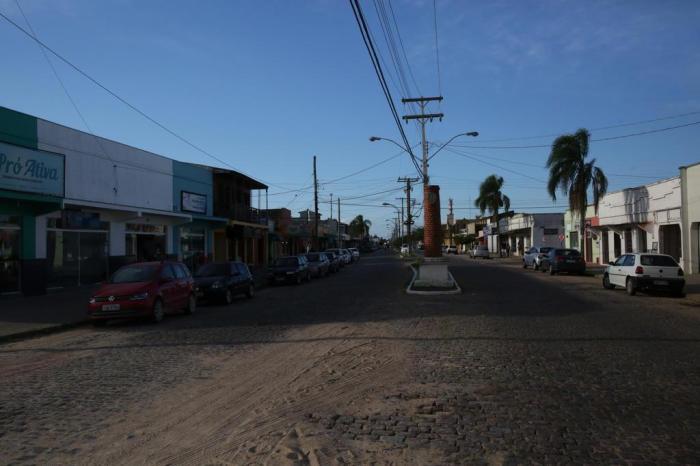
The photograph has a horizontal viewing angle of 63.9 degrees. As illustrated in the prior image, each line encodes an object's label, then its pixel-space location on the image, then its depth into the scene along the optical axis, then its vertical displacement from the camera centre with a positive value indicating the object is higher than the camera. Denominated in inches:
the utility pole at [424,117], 1211.9 +312.3
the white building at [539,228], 2456.9 +88.6
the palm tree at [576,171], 1456.7 +199.8
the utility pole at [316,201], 1961.1 +174.1
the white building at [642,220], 1205.3 +64.8
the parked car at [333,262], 1496.7 -31.7
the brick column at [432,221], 933.8 +47.9
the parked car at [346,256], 1979.8 -19.7
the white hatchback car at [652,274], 770.2 -38.1
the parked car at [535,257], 1469.0 -23.5
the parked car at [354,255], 2450.8 -20.6
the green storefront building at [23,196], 726.5 +76.1
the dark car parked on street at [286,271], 1098.1 -38.7
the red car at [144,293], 538.0 -40.7
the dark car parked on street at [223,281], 729.6 -39.4
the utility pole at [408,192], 2494.7 +270.7
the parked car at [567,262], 1264.8 -32.4
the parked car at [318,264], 1286.9 -31.0
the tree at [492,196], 2709.2 +255.2
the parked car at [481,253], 2503.4 -19.1
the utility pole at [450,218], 3755.2 +210.5
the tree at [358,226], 6722.4 +293.5
